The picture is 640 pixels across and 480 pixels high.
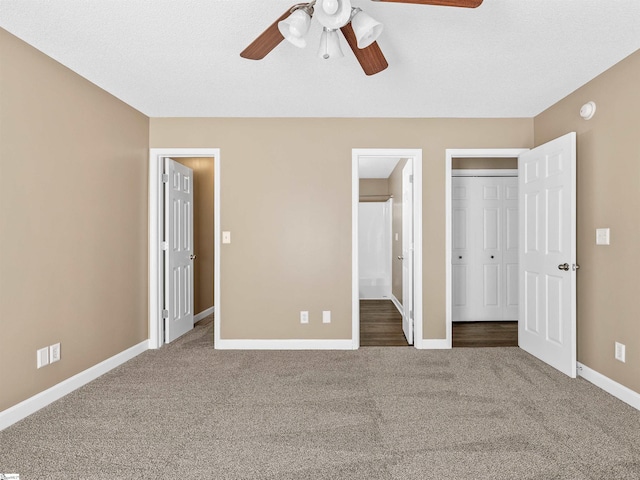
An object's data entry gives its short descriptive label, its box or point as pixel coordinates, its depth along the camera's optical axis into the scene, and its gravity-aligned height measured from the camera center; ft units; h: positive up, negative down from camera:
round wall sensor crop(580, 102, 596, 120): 9.84 +3.44
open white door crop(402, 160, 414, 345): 13.50 -0.33
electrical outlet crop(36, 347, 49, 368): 8.42 -2.55
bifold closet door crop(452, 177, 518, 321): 17.25 -0.42
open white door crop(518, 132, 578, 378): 10.12 -0.29
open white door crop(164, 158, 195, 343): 13.61 -0.28
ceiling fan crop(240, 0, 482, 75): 5.62 +3.43
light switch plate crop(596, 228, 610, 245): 9.43 +0.17
